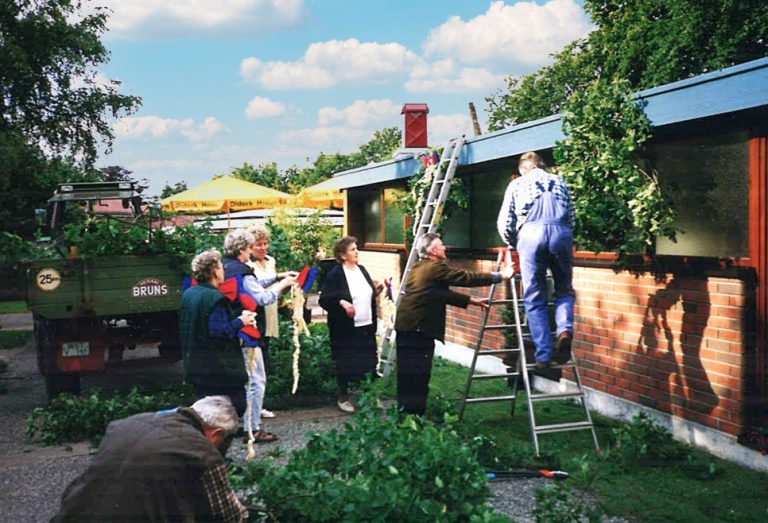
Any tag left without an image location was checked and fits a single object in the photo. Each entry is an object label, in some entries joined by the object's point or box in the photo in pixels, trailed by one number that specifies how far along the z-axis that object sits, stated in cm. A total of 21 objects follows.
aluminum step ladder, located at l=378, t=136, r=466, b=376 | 974
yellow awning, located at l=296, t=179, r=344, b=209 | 1898
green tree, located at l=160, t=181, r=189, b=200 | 5275
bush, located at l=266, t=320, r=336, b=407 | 950
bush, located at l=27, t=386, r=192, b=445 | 792
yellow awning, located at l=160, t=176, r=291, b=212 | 1861
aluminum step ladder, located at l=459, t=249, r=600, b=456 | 663
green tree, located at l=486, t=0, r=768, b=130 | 2327
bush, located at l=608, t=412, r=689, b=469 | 650
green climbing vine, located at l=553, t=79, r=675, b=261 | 694
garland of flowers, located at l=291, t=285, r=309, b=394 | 788
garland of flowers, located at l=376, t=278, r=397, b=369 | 932
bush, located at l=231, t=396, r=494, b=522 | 382
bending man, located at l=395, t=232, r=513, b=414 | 716
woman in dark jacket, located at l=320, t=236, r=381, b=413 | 852
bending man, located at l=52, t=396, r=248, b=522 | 327
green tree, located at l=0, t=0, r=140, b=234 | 2347
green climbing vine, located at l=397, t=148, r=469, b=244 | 1139
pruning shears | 587
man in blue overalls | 662
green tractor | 891
